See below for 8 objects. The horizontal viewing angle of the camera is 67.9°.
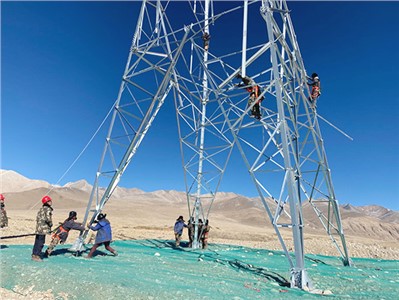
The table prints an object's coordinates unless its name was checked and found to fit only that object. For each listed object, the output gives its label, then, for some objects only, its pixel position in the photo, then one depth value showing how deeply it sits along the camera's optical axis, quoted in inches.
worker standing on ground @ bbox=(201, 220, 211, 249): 639.1
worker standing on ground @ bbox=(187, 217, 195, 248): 644.7
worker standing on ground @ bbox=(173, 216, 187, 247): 635.5
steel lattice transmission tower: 323.0
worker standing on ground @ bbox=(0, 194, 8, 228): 423.5
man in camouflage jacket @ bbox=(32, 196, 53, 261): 332.5
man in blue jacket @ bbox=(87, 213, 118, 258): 396.8
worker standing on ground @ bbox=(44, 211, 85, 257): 370.0
